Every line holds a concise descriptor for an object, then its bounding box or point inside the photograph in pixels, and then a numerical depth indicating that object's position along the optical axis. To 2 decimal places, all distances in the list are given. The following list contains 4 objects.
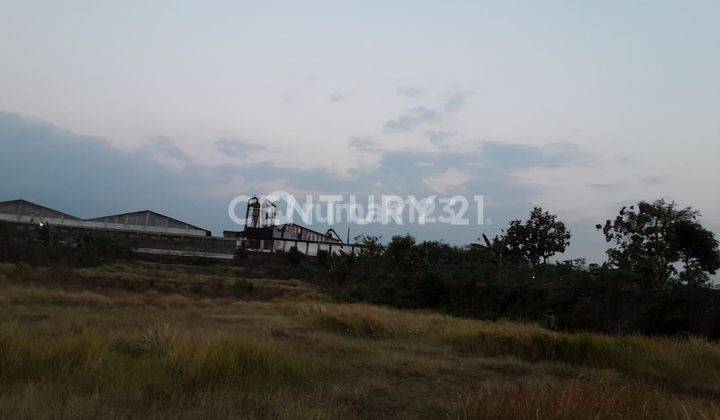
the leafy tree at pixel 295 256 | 57.45
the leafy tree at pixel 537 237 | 41.22
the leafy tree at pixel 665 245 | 23.86
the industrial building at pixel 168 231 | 57.84
